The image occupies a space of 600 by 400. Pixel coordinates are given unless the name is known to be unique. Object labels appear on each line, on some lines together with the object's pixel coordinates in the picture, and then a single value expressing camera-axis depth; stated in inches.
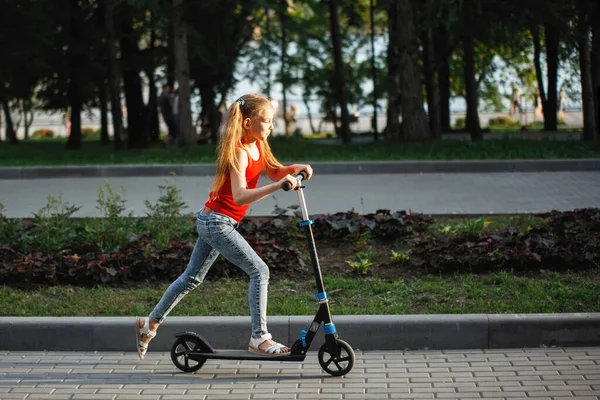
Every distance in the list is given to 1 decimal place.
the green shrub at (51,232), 342.3
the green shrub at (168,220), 351.9
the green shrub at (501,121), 1873.3
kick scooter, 230.1
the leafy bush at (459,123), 1790.1
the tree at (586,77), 839.7
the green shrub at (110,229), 346.6
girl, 230.8
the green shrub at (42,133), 2194.1
